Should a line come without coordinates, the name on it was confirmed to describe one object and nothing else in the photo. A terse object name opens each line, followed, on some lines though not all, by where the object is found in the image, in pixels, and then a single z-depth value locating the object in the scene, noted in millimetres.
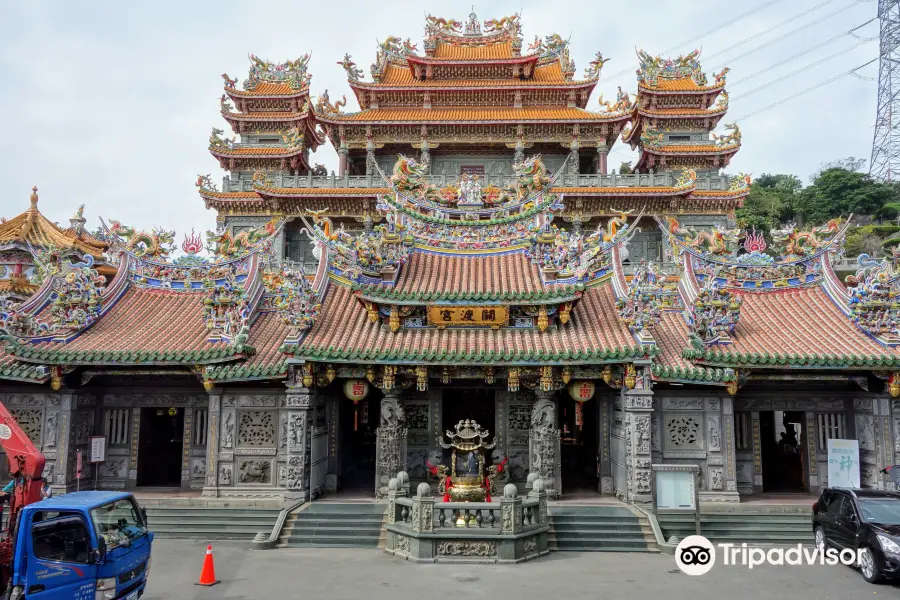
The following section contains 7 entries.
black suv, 9320
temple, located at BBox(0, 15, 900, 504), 13258
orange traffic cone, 9594
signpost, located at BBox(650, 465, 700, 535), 11883
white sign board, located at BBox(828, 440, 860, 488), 13141
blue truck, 7352
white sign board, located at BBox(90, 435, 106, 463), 14148
